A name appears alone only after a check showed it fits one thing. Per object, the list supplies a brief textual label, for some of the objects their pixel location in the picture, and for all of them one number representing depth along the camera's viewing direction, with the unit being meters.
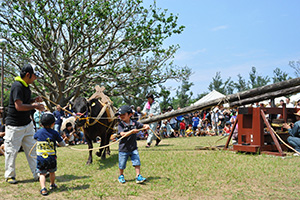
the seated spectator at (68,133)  13.02
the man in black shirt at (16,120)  5.38
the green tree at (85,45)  15.98
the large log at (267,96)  8.33
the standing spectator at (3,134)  9.56
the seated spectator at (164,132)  17.52
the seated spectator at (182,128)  18.25
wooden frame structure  7.95
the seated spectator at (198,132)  18.12
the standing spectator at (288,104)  15.40
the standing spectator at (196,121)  18.55
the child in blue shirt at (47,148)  4.84
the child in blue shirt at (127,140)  5.37
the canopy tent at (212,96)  24.59
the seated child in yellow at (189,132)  18.14
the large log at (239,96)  8.03
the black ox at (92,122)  6.93
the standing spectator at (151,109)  11.02
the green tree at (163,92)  19.52
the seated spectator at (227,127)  16.34
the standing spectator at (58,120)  13.22
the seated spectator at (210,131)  18.11
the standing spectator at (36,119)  12.41
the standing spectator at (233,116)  17.13
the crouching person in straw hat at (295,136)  7.78
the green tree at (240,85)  42.50
